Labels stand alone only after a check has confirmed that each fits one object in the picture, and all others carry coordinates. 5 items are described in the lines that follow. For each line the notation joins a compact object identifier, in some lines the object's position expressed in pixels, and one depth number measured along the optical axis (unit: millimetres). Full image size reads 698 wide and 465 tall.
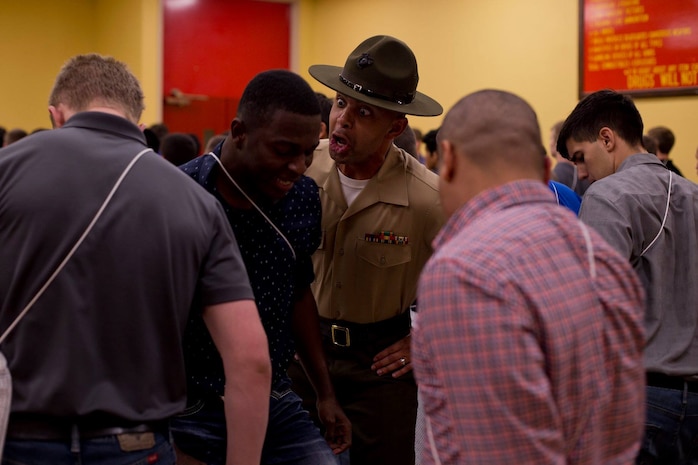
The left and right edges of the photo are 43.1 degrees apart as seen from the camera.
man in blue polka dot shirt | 2293
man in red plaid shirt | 1409
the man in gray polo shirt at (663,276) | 2879
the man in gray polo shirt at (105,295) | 1813
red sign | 7355
